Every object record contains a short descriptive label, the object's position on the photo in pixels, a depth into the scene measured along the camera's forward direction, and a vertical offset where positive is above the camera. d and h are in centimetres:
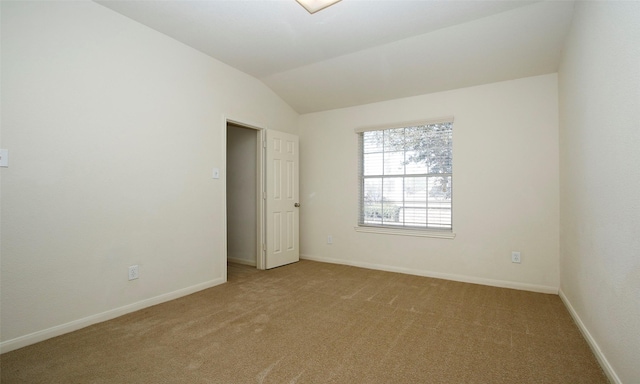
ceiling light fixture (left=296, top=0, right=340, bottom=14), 233 +144
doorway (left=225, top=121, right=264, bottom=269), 449 -8
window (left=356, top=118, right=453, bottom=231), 397 +20
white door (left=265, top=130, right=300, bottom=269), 442 -13
